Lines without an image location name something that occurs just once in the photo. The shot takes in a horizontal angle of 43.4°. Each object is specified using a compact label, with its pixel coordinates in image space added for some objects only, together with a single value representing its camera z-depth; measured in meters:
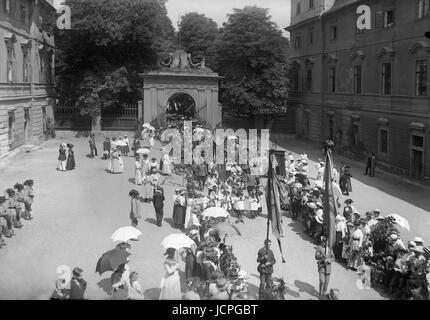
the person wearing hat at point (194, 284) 11.57
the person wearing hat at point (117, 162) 25.34
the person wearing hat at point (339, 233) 14.72
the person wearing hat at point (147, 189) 20.42
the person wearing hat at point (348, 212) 16.09
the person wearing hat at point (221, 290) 9.90
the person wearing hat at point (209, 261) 12.02
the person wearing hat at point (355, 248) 13.88
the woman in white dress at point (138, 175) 23.14
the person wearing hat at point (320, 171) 23.81
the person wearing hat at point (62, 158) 25.73
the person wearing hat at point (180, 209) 17.14
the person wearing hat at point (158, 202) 17.27
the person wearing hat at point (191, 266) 12.37
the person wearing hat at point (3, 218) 15.30
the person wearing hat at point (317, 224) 16.34
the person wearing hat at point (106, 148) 28.91
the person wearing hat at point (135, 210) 17.33
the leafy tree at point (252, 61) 39.72
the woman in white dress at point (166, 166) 25.08
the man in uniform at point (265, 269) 11.76
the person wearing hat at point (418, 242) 12.87
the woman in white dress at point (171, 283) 10.78
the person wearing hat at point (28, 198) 17.77
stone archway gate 39.75
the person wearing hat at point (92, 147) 29.62
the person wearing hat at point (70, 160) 26.17
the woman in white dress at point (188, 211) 17.08
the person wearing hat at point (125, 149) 29.93
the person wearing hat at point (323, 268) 11.91
